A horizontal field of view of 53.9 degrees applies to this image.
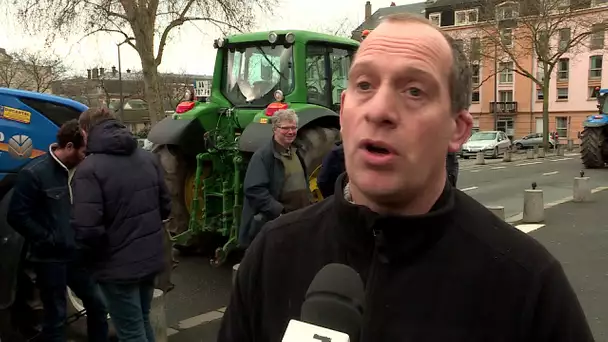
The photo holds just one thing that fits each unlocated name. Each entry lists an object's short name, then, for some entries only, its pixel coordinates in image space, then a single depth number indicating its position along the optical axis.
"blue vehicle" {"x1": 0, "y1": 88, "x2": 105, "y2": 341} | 4.29
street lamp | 41.18
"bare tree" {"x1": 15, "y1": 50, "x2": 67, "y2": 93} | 42.66
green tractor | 6.54
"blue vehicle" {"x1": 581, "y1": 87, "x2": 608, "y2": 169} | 18.66
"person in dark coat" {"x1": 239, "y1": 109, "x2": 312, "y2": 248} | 5.26
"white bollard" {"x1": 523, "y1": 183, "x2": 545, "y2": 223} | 9.27
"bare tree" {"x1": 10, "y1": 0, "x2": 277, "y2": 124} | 24.61
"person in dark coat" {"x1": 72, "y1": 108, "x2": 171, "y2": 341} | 3.55
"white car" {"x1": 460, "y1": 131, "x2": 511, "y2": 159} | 29.55
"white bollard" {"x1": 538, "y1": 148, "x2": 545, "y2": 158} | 27.78
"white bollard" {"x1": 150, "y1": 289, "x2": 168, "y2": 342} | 4.47
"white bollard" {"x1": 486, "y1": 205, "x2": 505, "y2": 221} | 8.23
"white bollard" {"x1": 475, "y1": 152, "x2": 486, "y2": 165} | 23.88
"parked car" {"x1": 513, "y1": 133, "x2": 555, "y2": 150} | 37.98
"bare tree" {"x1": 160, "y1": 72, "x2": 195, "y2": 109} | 52.66
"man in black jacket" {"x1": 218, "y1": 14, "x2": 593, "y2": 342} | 1.29
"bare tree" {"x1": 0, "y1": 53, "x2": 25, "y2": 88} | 42.08
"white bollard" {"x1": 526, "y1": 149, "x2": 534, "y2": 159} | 26.90
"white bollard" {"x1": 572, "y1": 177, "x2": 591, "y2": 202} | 11.54
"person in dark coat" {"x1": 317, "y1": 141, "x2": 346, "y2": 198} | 5.05
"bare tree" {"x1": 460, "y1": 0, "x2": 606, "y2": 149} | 29.19
